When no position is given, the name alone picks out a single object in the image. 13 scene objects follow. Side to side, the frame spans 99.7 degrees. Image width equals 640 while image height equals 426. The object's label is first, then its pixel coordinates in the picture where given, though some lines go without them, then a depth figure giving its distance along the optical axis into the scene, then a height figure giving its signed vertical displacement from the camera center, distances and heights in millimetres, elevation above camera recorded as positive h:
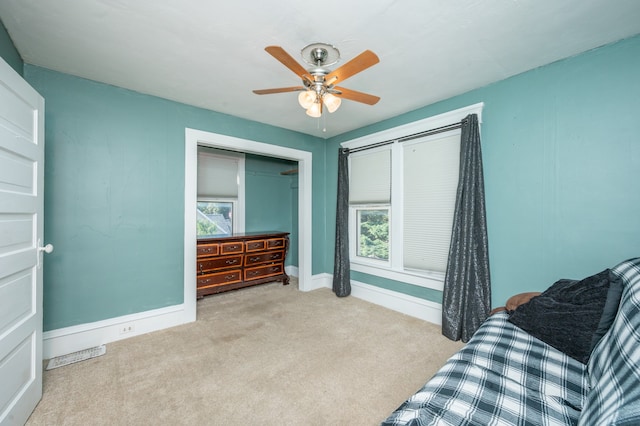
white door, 1478 -197
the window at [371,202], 3705 +172
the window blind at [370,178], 3668 +525
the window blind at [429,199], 2990 +185
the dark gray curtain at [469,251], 2598 -364
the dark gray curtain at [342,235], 3996 -315
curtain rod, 2900 +954
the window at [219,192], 4492 +371
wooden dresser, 3824 -731
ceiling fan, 1527 +867
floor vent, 2254 -1268
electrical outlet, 2717 -1174
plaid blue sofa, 866 -727
